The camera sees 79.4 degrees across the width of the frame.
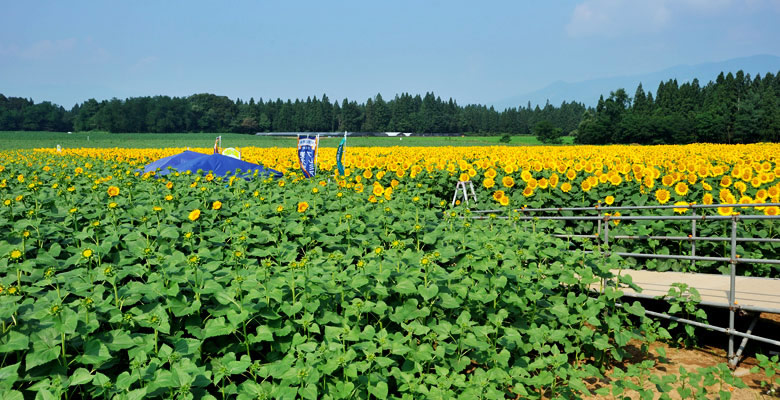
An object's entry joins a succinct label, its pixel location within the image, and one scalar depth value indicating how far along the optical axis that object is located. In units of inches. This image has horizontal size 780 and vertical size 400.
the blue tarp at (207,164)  369.7
